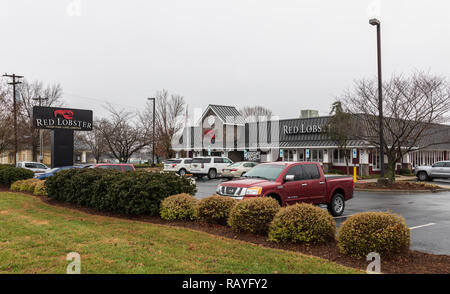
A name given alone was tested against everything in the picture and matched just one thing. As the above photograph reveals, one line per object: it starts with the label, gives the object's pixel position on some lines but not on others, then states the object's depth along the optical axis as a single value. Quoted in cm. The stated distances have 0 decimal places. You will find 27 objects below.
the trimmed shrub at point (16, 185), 1848
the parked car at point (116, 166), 2014
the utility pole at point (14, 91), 2642
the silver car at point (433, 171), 2877
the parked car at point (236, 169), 2806
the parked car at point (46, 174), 2202
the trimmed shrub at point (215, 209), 898
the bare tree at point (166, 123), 4603
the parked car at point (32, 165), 3169
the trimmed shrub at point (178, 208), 968
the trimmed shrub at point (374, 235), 601
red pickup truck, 998
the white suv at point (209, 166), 3078
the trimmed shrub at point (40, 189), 1611
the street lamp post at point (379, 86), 2036
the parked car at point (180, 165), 3189
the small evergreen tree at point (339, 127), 2437
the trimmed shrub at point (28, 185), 1755
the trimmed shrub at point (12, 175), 1967
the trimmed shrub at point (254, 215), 786
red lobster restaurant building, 3594
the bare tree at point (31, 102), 4119
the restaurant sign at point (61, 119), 2444
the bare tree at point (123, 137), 4106
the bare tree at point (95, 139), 4702
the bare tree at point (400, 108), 2042
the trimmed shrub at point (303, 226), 699
